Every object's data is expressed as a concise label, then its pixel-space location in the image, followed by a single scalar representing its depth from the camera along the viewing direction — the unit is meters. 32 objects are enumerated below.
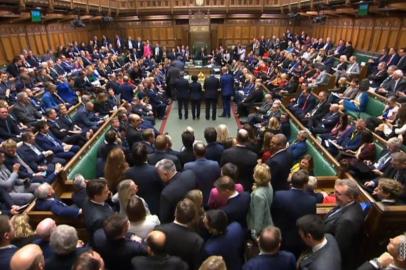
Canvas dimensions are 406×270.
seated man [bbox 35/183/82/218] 3.64
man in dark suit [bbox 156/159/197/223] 3.34
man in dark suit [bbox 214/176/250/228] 3.12
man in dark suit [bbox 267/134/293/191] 4.00
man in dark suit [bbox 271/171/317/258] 3.19
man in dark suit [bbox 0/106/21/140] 6.02
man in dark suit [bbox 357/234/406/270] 2.24
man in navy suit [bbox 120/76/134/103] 9.80
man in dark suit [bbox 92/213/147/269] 2.53
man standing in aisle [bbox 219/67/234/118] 9.95
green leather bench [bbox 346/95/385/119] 7.58
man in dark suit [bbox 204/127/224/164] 4.49
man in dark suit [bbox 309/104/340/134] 6.98
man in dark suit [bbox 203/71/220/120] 9.70
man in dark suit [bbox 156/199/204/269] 2.61
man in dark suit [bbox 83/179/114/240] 3.03
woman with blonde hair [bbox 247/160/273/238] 3.25
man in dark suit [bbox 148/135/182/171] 4.21
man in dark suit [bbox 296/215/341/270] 2.35
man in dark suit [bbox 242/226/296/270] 2.39
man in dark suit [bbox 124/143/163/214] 3.71
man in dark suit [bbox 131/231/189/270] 2.31
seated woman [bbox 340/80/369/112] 7.94
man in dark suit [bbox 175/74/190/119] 9.86
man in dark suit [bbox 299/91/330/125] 7.59
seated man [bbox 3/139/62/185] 4.83
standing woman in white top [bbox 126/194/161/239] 2.83
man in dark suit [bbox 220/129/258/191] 4.11
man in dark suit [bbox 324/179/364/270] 2.87
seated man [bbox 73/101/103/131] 7.49
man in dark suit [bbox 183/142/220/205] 3.90
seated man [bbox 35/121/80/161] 5.98
